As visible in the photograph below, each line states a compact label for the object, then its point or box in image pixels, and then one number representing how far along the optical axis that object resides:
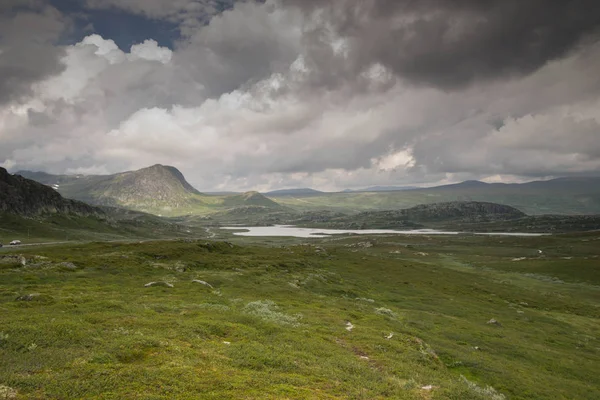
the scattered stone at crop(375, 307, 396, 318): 51.72
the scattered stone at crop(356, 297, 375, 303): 63.55
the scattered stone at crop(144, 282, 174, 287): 48.84
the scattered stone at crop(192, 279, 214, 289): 53.47
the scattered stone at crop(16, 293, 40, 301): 32.34
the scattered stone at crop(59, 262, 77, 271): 57.09
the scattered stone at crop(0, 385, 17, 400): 14.24
